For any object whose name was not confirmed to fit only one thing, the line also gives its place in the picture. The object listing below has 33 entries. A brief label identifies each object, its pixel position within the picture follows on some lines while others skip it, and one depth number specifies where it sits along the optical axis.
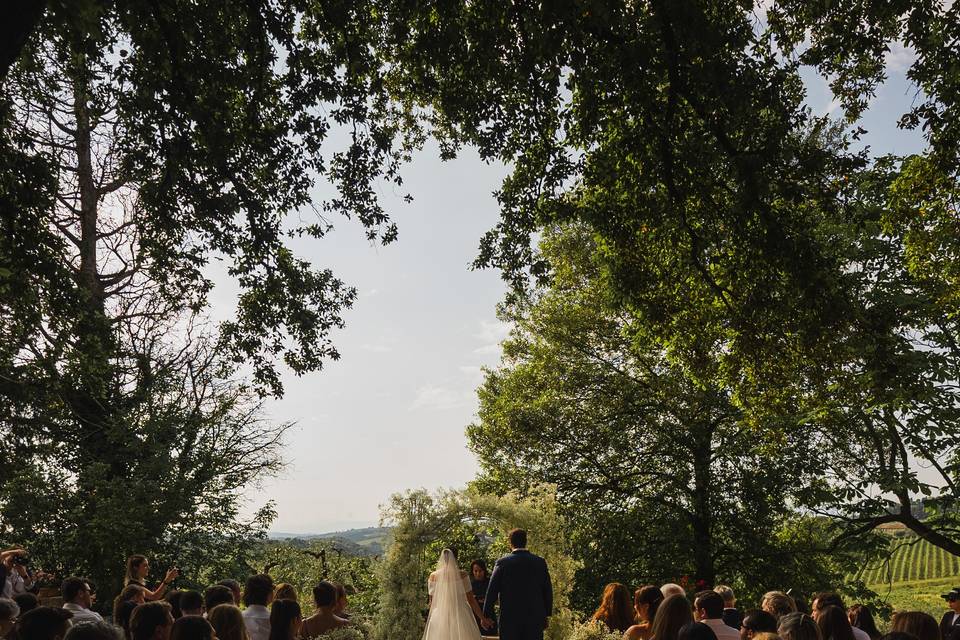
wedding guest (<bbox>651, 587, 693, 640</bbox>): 5.52
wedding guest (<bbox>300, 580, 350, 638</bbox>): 7.09
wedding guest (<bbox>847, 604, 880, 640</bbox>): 6.36
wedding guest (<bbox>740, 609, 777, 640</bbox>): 5.69
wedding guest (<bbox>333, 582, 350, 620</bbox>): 7.40
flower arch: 11.14
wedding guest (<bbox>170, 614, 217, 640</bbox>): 4.16
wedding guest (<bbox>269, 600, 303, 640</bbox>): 5.56
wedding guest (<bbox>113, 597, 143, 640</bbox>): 6.66
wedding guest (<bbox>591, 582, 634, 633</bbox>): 7.62
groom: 8.77
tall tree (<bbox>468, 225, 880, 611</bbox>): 17.52
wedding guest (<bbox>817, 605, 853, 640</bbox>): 5.38
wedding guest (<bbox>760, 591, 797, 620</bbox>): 6.30
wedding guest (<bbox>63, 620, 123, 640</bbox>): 3.71
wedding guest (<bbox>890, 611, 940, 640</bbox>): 5.30
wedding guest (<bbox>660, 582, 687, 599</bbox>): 6.47
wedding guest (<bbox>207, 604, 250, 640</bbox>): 5.04
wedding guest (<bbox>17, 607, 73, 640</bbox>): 4.24
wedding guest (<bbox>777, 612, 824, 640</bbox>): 4.65
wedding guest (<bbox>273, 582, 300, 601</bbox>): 6.91
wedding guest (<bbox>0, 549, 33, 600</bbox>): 8.90
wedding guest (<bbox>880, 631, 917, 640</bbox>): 4.52
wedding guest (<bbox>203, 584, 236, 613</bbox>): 6.30
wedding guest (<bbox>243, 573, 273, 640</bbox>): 6.52
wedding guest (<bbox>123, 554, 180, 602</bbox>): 8.04
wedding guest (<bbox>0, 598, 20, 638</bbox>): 5.94
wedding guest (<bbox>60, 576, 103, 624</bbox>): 6.92
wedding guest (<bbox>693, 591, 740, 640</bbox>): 5.93
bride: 10.19
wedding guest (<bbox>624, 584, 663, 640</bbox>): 6.90
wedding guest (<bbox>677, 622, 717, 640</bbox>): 4.29
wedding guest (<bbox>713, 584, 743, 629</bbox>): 7.45
